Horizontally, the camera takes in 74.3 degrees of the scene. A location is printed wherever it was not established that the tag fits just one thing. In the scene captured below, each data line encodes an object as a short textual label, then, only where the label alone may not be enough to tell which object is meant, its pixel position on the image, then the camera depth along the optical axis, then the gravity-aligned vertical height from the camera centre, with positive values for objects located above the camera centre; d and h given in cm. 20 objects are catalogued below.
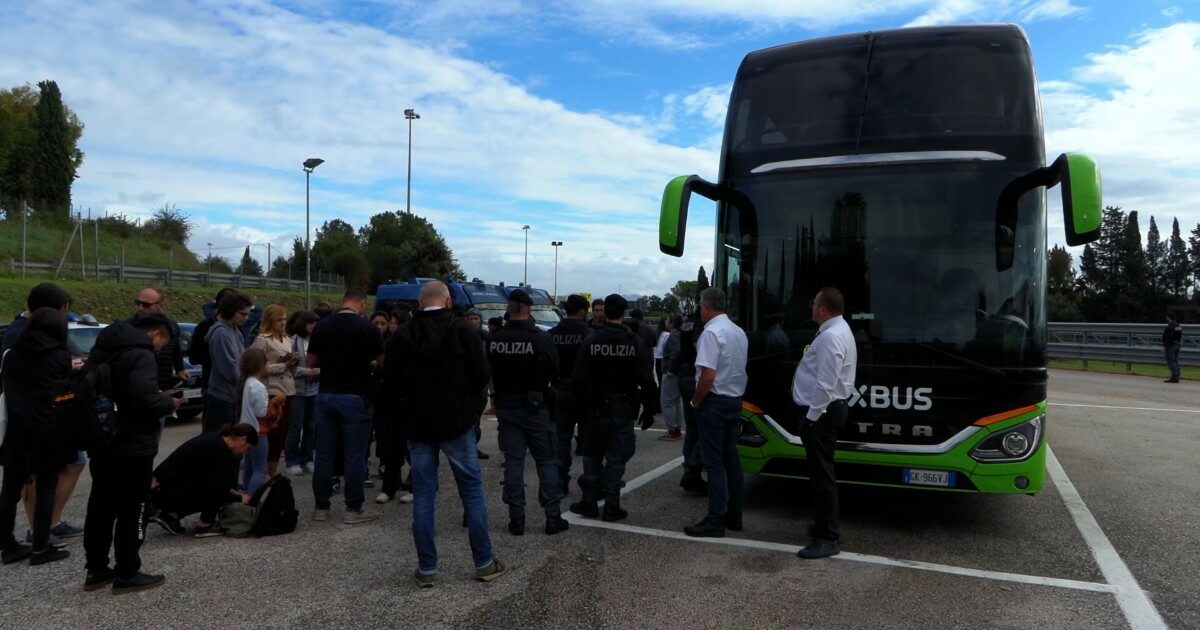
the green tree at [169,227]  5316 +434
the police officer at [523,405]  570 -77
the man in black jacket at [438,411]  473 -68
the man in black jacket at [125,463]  446 -98
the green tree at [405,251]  5791 +368
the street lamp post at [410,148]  5728 +1103
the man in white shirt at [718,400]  575 -71
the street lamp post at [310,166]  3123 +510
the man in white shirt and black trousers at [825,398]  523 -62
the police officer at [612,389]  608 -68
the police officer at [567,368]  673 -60
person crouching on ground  570 -135
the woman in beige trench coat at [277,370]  693 -69
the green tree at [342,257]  6744 +352
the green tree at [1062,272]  8169 +438
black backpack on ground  573 -157
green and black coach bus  545 +49
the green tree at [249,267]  4638 +163
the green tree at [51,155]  6038 +1026
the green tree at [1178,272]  7912 +423
